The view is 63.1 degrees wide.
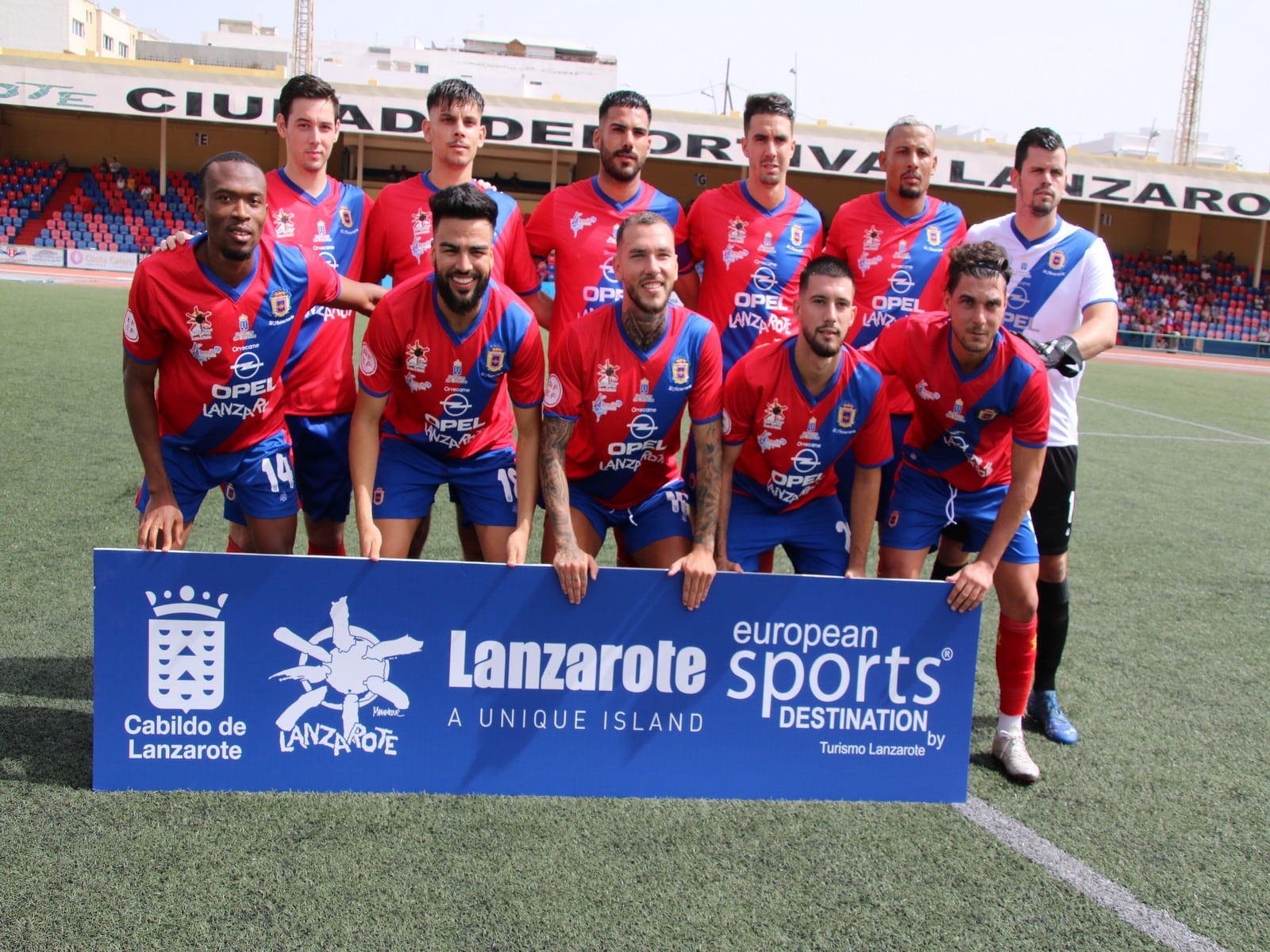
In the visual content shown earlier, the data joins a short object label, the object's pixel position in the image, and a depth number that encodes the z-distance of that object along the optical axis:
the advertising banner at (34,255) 28.86
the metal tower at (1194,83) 63.25
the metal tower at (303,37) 62.34
